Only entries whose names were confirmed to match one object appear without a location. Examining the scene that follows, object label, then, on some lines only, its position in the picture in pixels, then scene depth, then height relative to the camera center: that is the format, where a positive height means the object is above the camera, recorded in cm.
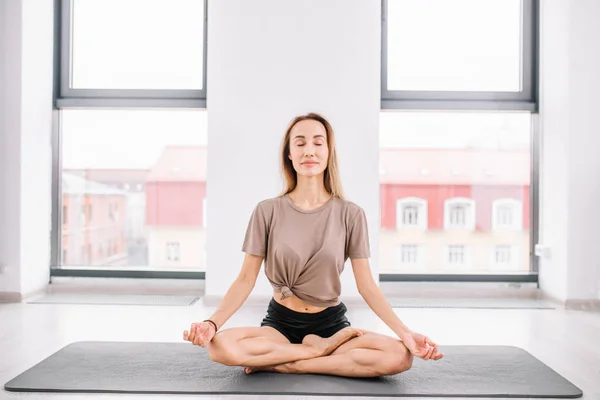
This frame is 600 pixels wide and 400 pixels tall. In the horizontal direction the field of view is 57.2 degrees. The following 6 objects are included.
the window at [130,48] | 379 +105
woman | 187 -29
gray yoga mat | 178 -62
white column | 343 +65
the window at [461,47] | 375 +106
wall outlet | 356 -32
